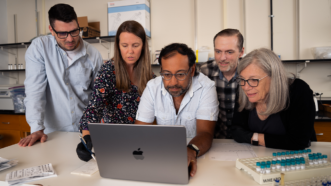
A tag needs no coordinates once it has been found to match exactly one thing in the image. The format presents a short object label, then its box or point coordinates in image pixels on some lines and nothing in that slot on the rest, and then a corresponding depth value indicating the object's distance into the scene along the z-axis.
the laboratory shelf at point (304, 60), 2.56
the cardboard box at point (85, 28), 3.15
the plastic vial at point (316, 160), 0.87
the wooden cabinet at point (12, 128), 3.11
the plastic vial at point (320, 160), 0.88
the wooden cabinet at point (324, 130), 2.24
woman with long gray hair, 1.14
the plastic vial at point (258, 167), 0.82
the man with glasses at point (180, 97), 1.32
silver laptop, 0.78
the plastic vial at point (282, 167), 0.83
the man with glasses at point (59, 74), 1.56
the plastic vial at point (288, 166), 0.83
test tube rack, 0.80
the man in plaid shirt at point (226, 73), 1.72
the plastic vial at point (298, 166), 0.84
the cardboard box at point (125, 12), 2.94
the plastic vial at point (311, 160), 0.87
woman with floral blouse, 1.48
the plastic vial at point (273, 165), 0.83
